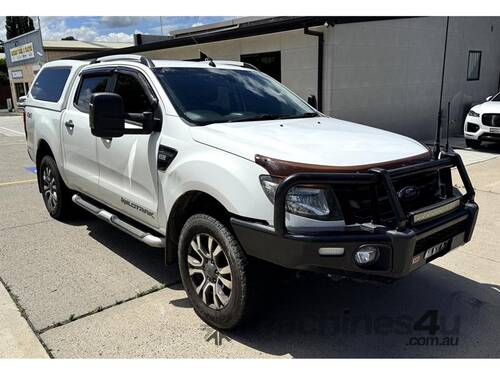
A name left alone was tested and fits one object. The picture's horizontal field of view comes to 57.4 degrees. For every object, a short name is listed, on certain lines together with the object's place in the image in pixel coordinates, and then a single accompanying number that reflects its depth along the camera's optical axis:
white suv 10.52
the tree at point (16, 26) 51.72
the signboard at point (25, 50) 32.22
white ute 2.67
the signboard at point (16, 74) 36.69
